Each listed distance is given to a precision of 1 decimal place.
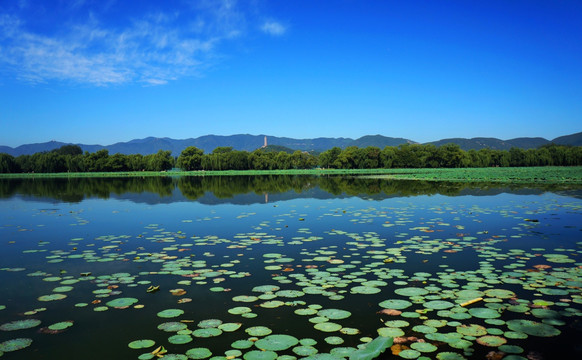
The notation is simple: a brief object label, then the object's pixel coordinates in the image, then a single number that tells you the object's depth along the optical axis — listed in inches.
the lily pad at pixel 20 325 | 163.3
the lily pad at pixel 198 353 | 136.7
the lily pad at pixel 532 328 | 154.0
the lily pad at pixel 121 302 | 190.7
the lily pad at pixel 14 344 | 144.9
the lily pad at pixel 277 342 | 144.0
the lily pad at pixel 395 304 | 182.4
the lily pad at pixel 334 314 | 171.7
